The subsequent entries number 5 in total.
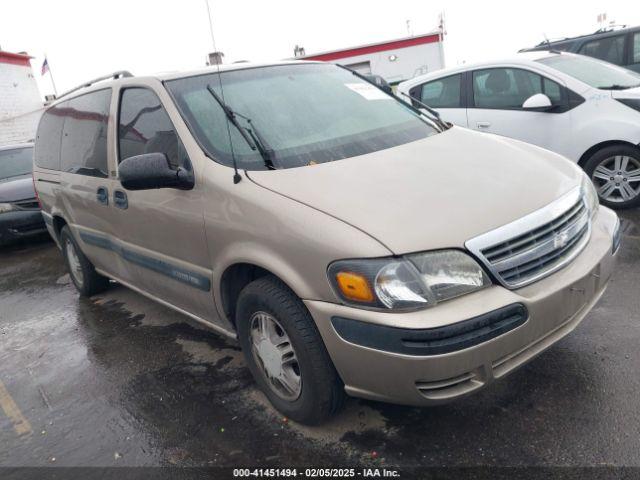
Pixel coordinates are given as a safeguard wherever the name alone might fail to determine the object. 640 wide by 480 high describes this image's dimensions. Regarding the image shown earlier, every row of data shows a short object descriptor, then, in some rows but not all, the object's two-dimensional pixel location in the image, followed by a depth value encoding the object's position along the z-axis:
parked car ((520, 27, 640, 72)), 8.55
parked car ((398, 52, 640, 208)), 5.16
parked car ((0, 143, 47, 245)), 7.28
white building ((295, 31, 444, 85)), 19.33
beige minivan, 2.10
